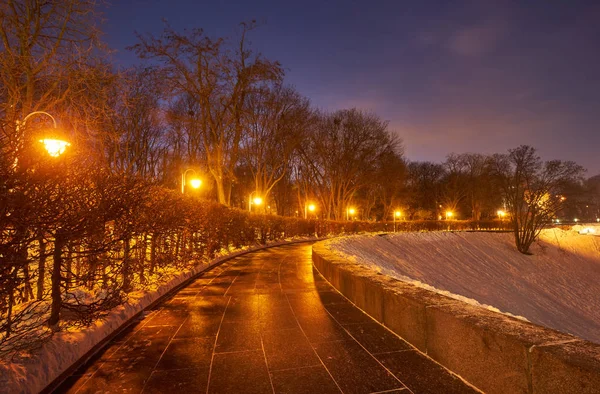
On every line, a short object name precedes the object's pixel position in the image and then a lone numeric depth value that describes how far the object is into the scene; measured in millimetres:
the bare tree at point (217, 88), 20453
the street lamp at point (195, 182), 18016
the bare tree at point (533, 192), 36594
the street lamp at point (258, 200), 29844
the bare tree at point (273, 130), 28031
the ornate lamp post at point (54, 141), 6719
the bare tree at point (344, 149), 36719
